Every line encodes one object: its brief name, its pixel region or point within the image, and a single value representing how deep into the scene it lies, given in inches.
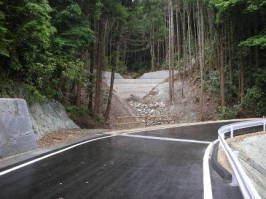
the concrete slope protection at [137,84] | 1307.9
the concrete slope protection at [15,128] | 276.8
